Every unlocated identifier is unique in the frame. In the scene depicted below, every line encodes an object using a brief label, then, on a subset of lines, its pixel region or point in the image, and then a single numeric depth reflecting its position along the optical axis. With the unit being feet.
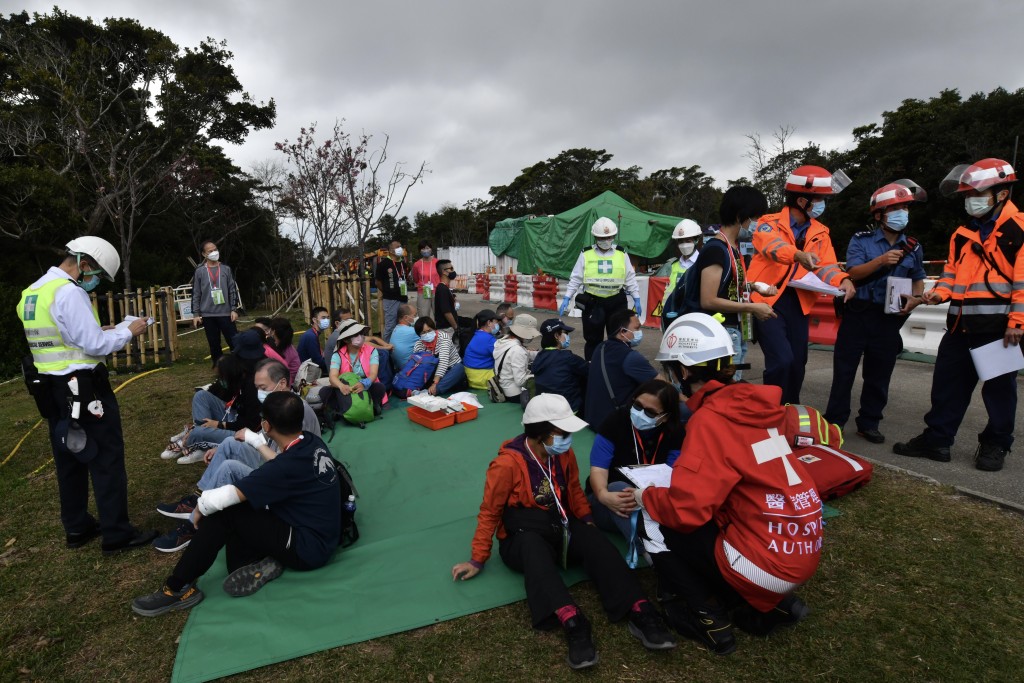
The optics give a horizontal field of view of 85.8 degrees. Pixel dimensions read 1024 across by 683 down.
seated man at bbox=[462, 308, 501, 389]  22.56
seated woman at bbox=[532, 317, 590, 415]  18.06
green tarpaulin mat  8.52
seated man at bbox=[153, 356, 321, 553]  11.83
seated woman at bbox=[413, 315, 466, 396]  22.49
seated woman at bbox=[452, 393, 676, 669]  8.51
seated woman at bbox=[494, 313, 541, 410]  20.70
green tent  60.85
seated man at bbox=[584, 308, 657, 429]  14.25
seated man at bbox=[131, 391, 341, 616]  9.36
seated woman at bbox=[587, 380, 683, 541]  9.56
